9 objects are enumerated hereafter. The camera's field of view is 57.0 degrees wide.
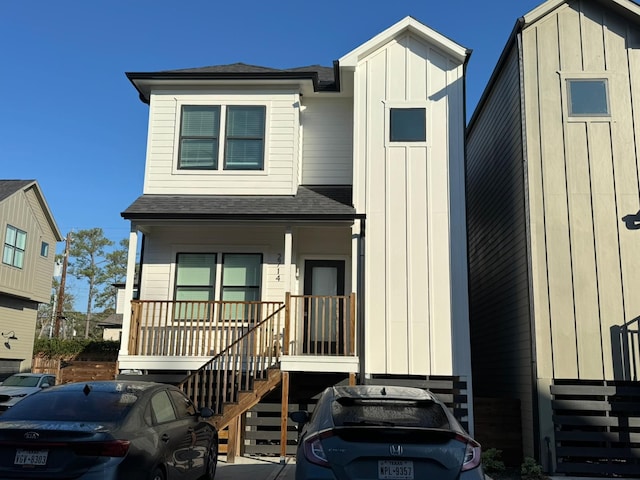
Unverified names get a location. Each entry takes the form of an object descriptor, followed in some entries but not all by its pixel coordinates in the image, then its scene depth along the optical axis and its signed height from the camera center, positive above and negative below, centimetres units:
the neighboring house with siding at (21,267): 2400 +360
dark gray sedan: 475 -69
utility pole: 3372 +336
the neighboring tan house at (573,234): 941 +218
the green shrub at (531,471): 890 -162
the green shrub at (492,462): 937 -159
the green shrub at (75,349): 2480 +17
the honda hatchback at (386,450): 438 -67
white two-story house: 1075 +259
